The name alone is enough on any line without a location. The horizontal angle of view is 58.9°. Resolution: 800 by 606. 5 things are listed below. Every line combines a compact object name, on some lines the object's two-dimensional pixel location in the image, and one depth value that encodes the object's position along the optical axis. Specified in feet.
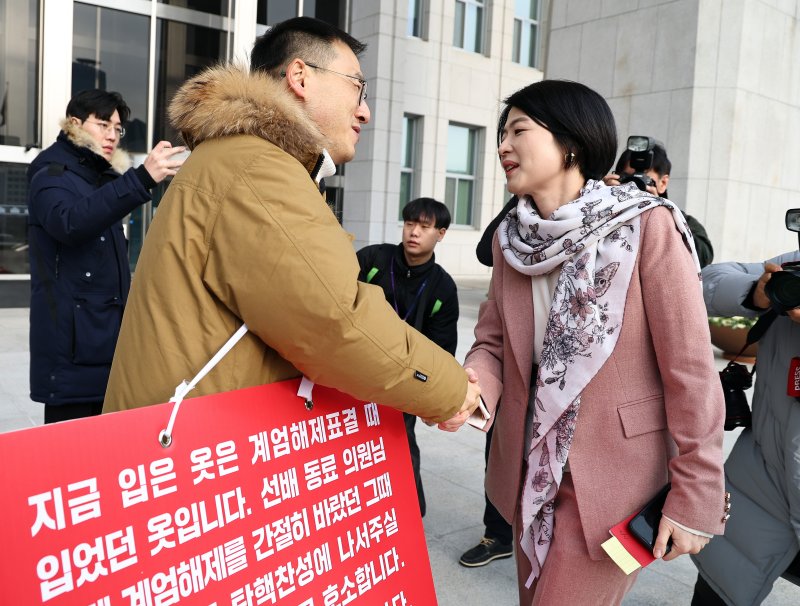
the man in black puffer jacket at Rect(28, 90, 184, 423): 10.05
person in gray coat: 7.51
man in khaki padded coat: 4.83
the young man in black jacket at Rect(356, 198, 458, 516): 12.32
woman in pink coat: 5.80
